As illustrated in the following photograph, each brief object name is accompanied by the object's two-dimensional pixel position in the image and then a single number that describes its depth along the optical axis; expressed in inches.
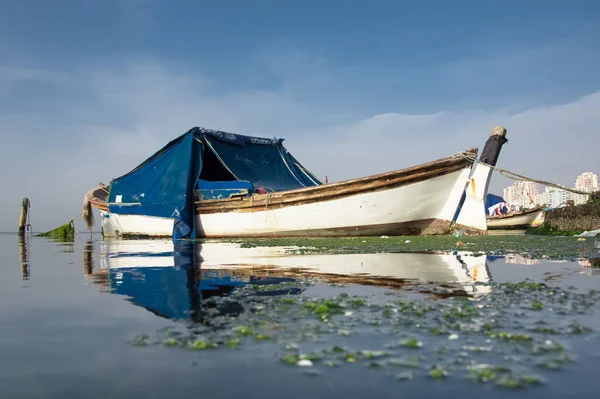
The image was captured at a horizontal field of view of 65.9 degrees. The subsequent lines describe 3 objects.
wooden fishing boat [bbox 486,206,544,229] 1088.8
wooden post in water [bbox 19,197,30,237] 1342.3
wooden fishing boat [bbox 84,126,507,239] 588.1
